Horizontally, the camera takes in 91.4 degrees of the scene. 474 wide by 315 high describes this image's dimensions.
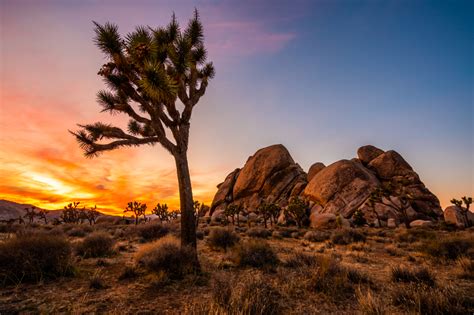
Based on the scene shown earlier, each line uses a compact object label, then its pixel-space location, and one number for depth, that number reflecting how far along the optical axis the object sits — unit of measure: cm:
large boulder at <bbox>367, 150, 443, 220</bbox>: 3372
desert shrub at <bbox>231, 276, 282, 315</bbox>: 333
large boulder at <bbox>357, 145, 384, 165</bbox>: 4336
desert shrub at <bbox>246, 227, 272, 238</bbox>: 1619
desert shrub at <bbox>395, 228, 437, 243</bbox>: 1373
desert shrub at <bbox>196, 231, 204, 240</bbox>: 1447
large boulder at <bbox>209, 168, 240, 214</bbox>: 5219
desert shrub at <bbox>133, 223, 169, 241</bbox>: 1418
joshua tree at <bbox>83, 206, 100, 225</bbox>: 4946
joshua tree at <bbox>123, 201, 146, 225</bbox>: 4841
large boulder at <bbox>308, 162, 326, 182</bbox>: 4611
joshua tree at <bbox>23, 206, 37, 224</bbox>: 5127
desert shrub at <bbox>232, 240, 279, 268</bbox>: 696
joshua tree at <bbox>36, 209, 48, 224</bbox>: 5712
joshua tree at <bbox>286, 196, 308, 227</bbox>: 2850
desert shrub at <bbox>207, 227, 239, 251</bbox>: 1043
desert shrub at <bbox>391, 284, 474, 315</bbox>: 344
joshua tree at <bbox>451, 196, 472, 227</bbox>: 2594
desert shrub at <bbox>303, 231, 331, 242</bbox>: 1514
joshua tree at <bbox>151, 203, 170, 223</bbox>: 5253
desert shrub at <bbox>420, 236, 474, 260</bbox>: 833
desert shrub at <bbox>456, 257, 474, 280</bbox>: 605
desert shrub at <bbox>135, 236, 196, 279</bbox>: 584
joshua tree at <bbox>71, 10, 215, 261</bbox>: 753
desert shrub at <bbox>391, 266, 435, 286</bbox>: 556
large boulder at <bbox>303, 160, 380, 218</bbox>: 3422
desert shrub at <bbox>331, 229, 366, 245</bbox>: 1328
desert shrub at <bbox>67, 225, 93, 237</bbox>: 1569
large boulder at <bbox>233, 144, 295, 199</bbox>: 4775
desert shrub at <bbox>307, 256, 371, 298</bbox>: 483
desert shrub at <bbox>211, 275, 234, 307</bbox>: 359
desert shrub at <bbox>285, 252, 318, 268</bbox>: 667
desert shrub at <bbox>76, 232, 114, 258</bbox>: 859
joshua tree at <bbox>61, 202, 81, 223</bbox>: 4975
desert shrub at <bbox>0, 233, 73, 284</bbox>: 529
